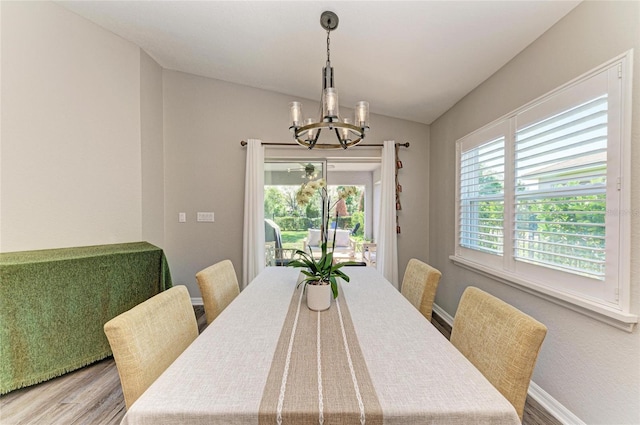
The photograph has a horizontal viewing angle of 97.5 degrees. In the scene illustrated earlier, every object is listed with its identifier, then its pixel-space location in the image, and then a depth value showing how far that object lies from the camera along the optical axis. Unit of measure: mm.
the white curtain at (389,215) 3336
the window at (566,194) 1307
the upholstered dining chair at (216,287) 1568
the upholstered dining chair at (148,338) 894
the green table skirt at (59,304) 1810
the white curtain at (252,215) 3324
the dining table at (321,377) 677
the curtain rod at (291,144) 3374
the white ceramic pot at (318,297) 1323
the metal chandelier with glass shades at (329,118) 1478
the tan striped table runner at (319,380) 676
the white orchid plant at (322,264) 1375
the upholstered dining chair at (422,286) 1635
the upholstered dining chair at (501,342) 887
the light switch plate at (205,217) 3455
